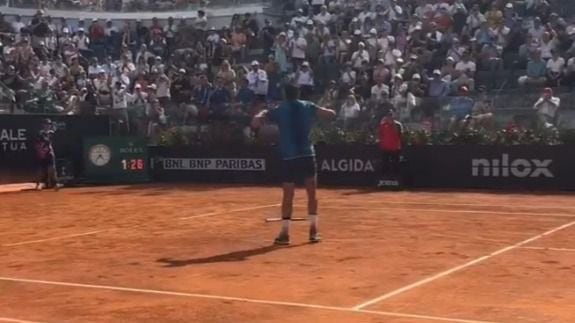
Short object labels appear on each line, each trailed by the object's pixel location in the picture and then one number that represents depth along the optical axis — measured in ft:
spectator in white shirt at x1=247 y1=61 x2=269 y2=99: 87.37
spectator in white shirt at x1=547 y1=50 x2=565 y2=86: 75.72
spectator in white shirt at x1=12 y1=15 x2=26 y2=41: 108.62
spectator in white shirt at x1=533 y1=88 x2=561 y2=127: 66.80
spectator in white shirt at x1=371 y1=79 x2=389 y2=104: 74.13
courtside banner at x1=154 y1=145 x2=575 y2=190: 66.69
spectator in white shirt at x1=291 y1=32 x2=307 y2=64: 95.38
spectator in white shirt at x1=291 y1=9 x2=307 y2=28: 103.55
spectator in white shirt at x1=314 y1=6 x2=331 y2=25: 102.68
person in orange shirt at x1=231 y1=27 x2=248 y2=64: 103.96
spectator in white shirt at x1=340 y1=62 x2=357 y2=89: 85.05
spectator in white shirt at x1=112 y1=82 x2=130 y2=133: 86.99
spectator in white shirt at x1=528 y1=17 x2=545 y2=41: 83.88
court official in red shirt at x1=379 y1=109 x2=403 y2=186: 69.10
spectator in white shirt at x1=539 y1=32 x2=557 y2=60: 80.02
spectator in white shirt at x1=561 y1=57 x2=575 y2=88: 74.43
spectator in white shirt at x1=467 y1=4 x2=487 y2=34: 89.95
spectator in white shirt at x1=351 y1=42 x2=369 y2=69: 88.84
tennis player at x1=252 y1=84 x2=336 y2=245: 37.88
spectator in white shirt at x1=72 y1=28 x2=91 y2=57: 111.05
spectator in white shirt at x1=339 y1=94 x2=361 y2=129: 73.97
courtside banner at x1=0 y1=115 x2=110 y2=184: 83.25
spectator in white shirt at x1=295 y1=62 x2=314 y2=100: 87.40
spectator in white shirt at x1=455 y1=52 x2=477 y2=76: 81.25
